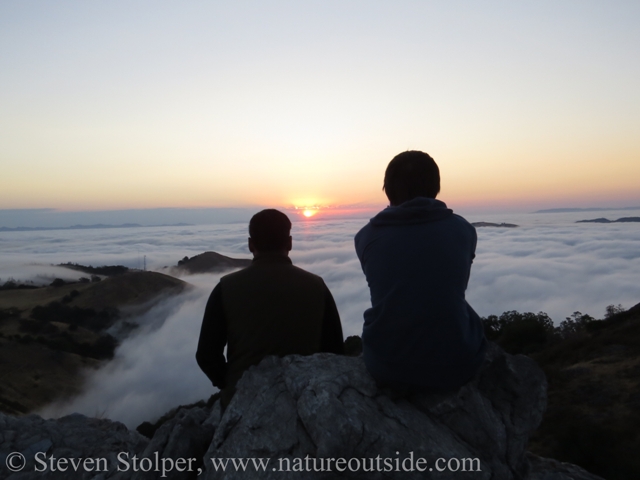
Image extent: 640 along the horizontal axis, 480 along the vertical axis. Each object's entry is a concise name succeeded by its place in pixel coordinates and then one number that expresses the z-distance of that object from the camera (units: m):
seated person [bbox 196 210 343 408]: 3.38
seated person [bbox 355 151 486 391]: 2.65
